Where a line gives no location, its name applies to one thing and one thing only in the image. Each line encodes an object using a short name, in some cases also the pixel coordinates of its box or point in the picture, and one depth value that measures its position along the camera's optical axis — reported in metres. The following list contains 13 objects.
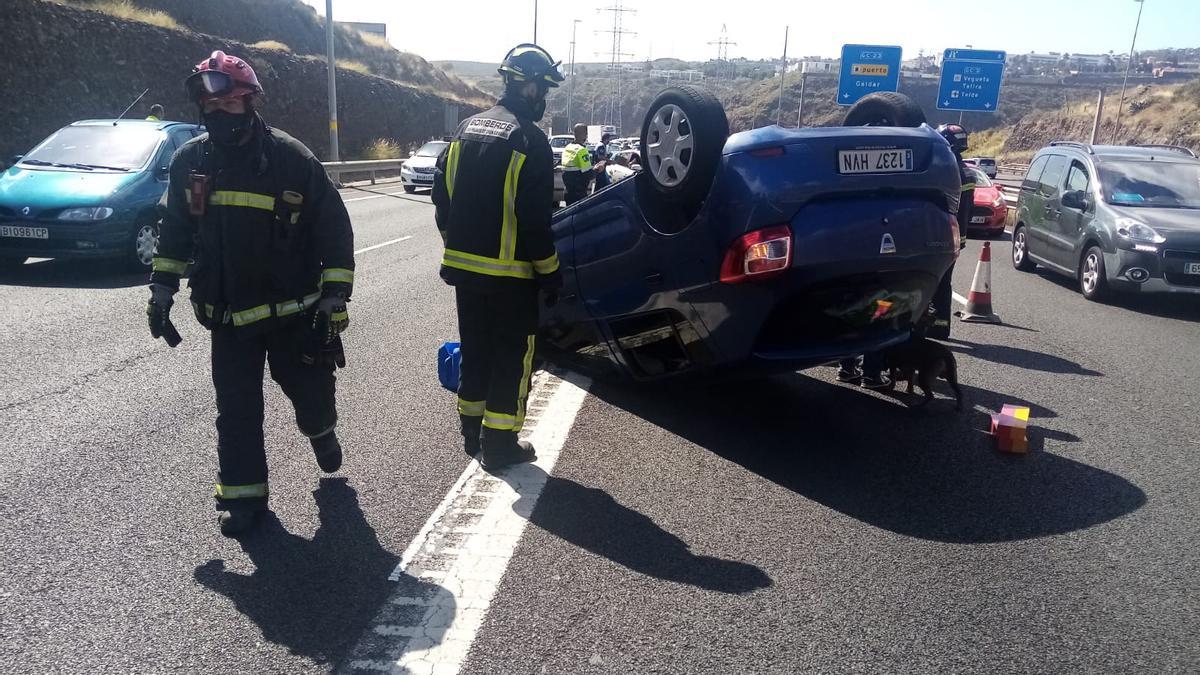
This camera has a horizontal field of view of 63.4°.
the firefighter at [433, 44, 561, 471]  4.54
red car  18.72
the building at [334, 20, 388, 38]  81.65
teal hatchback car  9.94
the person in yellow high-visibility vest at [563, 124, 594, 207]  9.44
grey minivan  10.45
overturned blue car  4.55
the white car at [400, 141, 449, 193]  25.62
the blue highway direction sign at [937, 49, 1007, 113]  30.12
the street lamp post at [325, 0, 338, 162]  29.41
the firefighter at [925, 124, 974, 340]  7.84
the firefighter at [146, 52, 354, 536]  3.98
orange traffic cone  9.49
